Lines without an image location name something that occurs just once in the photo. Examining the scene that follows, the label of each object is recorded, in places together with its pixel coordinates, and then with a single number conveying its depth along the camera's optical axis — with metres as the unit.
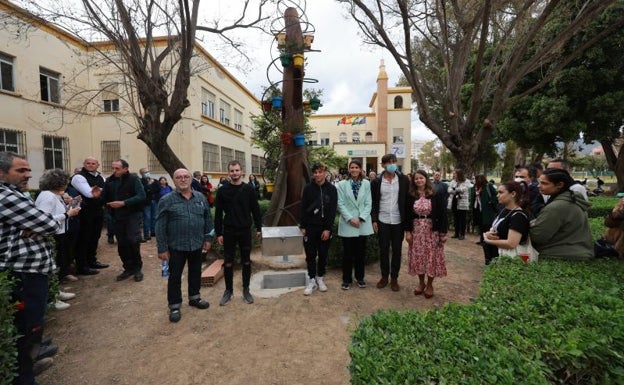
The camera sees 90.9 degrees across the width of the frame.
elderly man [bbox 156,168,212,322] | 3.82
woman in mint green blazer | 4.57
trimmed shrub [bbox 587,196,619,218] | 8.74
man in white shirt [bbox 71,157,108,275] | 5.36
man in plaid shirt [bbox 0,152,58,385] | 2.35
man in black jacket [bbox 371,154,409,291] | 4.51
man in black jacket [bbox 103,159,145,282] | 5.14
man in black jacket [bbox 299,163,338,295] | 4.51
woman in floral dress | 4.27
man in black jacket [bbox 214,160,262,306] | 4.21
